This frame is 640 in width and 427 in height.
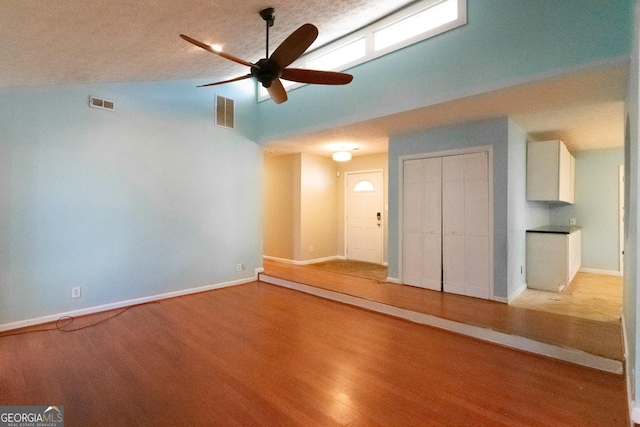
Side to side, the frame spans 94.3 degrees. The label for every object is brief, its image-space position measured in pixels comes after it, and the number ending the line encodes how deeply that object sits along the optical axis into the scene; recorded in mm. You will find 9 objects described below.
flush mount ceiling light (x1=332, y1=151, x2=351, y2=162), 5662
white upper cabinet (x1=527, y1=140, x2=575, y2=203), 4383
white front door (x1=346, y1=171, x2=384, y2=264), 6676
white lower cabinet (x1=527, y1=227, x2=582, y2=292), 4398
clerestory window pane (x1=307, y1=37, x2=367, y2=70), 4297
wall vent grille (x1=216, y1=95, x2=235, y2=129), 5137
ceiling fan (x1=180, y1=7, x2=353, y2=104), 2100
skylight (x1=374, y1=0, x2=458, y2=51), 3447
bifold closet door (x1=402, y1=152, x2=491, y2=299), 4121
